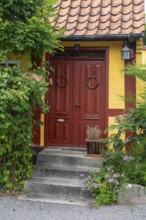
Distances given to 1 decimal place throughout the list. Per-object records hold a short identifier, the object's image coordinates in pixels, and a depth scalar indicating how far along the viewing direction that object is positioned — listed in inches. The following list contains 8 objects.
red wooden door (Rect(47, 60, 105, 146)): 279.3
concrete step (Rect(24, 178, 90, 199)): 215.6
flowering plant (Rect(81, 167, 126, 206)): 203.6
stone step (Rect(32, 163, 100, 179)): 234.1
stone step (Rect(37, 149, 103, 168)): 243.6
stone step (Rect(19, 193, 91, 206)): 207.9
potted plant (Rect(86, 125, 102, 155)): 246.7
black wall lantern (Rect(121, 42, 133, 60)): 257.0
